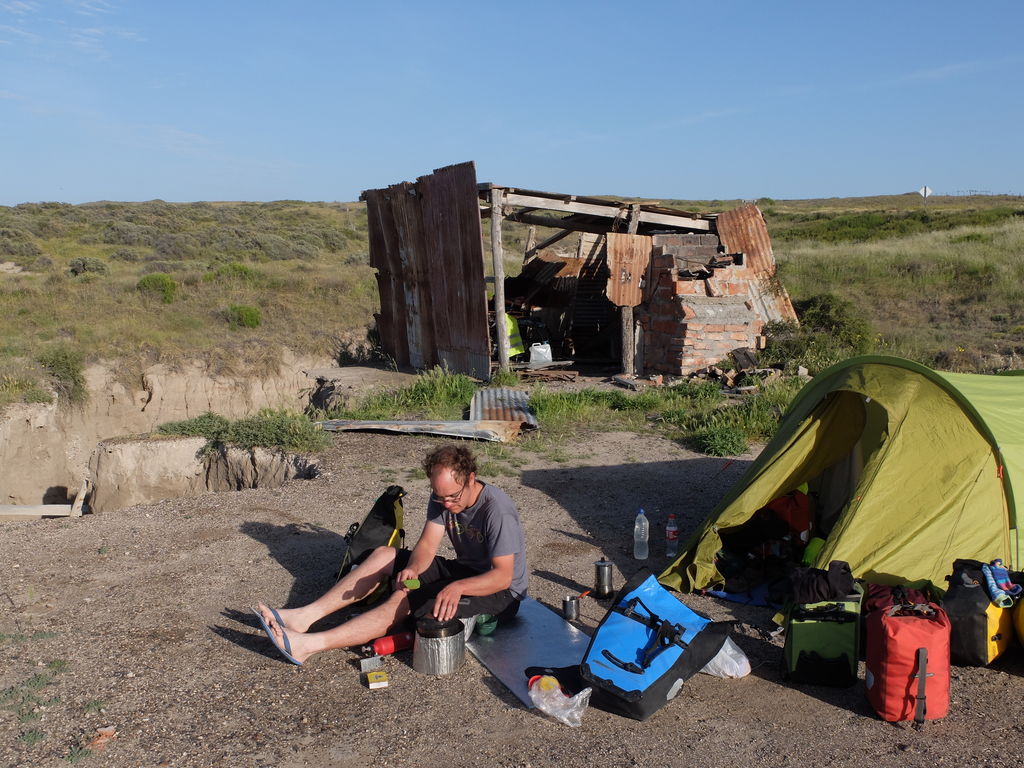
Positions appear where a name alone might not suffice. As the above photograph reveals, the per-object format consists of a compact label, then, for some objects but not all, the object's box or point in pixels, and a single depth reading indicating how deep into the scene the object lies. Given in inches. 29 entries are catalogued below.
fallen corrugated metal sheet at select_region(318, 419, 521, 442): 376.5
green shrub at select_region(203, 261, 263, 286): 908.6
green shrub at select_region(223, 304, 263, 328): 729.6
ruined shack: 503.2
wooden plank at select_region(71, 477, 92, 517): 363.9
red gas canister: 179.2
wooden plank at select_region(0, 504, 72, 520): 347.9
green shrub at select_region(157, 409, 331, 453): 366.6
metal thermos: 214.5
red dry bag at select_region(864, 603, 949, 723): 149.7
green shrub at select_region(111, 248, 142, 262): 1224.2
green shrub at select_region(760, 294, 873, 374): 495.8
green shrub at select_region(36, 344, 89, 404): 550.9
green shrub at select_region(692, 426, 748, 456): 350.0
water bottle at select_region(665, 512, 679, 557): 245.0
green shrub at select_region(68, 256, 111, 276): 1062.1
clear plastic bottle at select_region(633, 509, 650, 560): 237.8
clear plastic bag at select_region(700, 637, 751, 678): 169.3
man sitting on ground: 172.6
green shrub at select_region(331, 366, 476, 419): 431.2
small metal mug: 197.6
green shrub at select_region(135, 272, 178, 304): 818.8
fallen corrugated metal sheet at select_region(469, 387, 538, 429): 395.5
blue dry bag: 153.6
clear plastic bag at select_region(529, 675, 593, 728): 153.1
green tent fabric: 192.4
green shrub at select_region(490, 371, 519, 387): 500.1
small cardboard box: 167.0
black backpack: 207.6
